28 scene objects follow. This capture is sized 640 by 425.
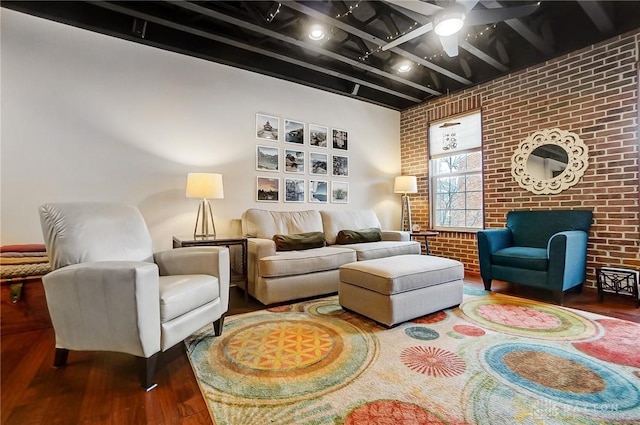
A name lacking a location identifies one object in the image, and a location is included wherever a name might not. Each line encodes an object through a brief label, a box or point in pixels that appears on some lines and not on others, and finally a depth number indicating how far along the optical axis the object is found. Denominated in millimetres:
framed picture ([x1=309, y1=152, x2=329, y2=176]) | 4066
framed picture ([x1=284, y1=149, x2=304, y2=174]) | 3857
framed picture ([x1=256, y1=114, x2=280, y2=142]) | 3656
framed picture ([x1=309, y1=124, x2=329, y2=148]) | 4062
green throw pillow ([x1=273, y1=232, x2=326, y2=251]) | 3049
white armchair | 1457
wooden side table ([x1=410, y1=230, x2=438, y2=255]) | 3983
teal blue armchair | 2637
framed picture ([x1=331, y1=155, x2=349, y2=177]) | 4293
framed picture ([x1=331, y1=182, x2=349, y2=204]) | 4297
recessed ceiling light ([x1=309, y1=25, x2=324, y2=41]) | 2803
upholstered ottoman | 2139
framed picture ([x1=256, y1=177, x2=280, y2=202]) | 3662
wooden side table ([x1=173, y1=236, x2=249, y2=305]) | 2654
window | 4102
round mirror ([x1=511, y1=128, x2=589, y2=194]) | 3135
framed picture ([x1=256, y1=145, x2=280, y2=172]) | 3654
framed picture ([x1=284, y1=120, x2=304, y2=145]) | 3859
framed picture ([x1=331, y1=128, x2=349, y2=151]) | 4283
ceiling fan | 2086
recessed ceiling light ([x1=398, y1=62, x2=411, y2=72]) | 3504
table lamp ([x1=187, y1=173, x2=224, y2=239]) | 2855
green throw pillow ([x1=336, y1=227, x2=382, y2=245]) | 3609
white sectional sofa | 2709
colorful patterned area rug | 1276
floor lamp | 4414
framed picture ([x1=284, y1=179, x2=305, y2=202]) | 3875
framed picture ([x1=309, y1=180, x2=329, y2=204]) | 4090
